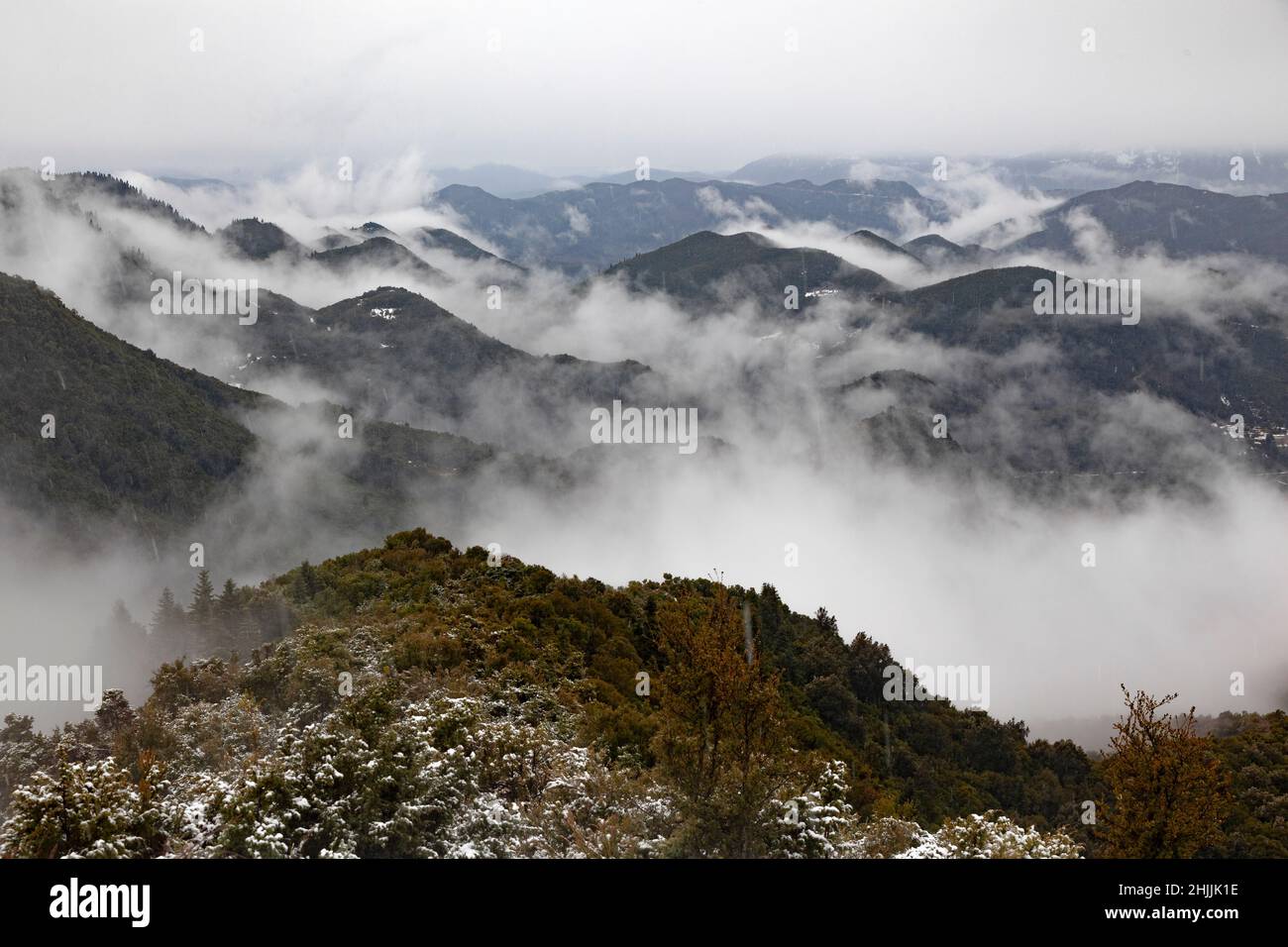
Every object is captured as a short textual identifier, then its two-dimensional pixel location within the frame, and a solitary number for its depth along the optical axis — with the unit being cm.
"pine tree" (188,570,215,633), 4824
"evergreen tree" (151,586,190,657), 5766
